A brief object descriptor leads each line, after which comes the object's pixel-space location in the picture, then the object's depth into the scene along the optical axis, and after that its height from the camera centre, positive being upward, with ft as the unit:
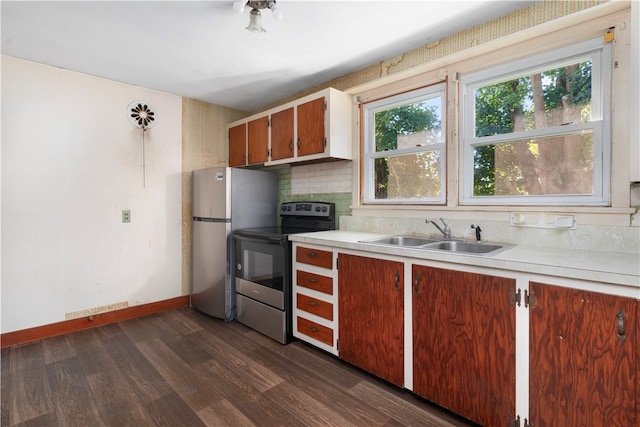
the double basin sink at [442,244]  6.58 -0.81
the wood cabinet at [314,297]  7.41 -2.27
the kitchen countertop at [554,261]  3.90 -0.80
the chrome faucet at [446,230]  7.43 -0.51
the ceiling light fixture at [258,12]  6.15 +4.09
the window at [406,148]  8.12 +1.79
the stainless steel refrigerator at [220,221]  10.21 -0.39
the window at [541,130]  5.79 +1.70
